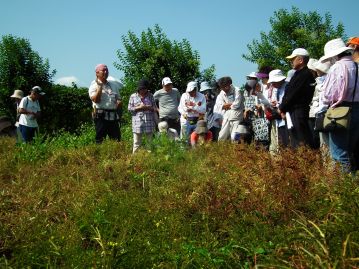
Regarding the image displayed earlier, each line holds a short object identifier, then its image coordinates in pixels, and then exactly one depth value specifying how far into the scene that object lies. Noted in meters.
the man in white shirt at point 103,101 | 7.55
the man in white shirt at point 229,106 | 7.79
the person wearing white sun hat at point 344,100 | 4.18
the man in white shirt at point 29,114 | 9.84
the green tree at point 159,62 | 13.77
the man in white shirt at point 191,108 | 8.48
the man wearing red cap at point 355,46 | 4.68
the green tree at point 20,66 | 15.24
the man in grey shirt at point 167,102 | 8.89
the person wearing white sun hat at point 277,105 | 6.11
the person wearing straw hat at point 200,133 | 8.08
